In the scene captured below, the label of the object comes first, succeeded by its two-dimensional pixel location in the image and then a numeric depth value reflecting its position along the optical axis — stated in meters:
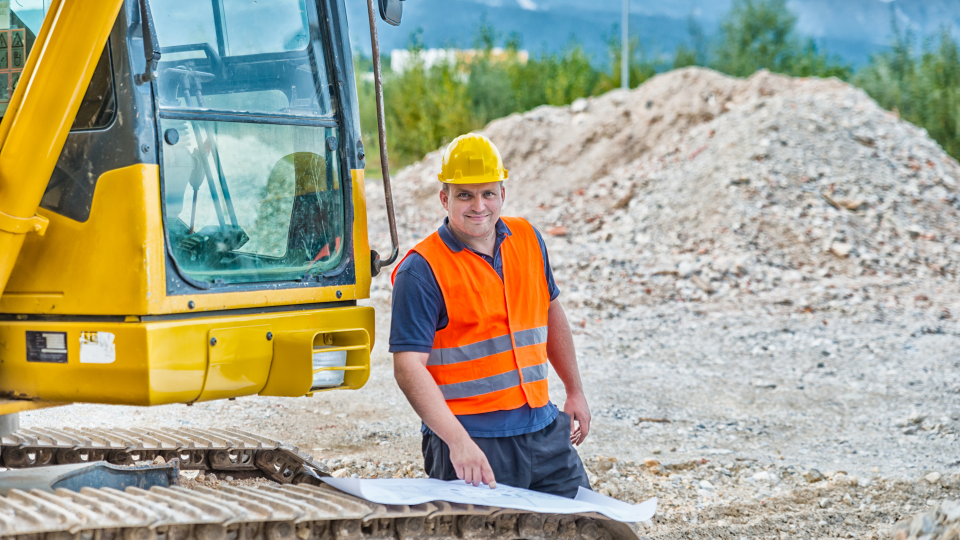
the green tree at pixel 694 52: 26.20
